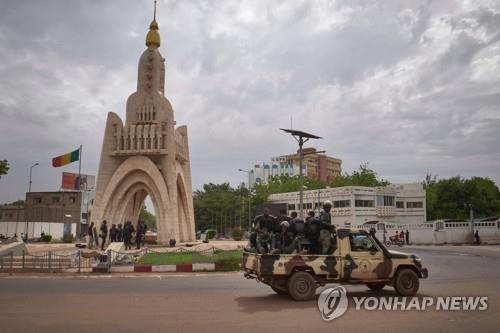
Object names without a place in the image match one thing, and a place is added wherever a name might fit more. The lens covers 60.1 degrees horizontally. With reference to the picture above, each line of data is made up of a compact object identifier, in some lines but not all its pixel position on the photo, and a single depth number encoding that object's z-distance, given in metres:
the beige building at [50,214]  51.38
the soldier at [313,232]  10.58
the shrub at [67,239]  41.05
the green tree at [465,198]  57.66
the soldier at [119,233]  30.19
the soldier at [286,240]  10.51
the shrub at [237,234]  51.03
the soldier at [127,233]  28.14
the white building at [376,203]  56.66
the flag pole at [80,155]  47.03
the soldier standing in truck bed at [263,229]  11.11
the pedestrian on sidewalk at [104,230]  28.04
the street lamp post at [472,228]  39.97
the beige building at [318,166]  144.50
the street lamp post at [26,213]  57.33
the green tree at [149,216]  135.05
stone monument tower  35.28
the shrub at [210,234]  51.54
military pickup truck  10.12
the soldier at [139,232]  28.09
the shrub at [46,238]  41.75
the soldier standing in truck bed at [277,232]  10.83
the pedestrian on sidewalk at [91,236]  31.87
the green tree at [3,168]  32.17
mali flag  47.47
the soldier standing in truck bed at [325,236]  10.51
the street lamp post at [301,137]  20.17
